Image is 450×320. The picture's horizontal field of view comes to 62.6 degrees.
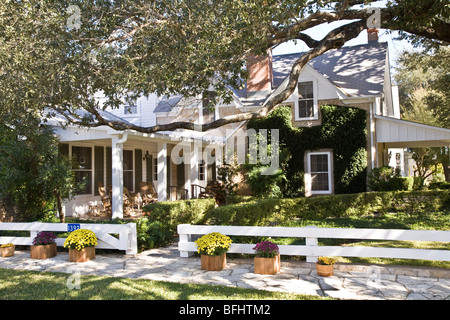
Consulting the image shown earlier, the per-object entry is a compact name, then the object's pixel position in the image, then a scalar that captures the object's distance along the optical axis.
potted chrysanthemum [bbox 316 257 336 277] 6.36
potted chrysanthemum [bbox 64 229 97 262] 8.00
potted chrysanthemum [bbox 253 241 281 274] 6.70
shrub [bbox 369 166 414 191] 14.98
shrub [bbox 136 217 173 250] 9.10
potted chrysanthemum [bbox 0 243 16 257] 8.78
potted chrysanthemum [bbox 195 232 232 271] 7.04
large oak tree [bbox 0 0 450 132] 7.87
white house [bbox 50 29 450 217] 14.41
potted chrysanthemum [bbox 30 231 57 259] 8.41
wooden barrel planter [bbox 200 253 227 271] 7.04
